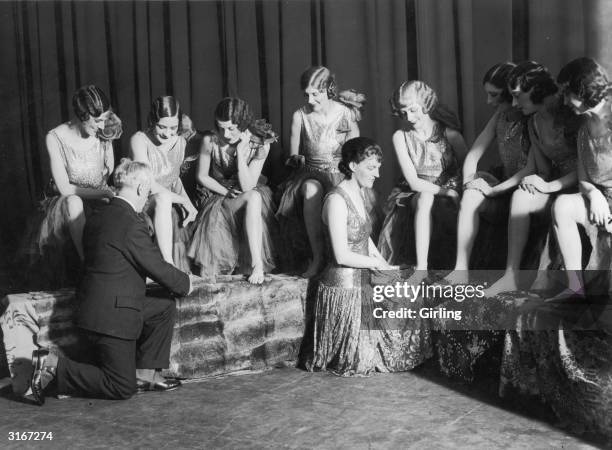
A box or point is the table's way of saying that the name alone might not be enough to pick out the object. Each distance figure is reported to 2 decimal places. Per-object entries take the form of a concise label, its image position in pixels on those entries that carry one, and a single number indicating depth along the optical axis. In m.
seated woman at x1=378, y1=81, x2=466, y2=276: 3.77
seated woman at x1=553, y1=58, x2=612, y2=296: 2.90
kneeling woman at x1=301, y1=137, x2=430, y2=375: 3.45
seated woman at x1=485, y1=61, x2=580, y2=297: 3.26
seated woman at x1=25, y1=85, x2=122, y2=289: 3.72
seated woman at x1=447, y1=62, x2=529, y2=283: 3.45
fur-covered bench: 3.27
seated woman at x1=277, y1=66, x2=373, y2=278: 3.97
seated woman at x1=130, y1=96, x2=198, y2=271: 3.68
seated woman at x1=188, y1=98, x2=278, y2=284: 3.84
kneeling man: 3.15
